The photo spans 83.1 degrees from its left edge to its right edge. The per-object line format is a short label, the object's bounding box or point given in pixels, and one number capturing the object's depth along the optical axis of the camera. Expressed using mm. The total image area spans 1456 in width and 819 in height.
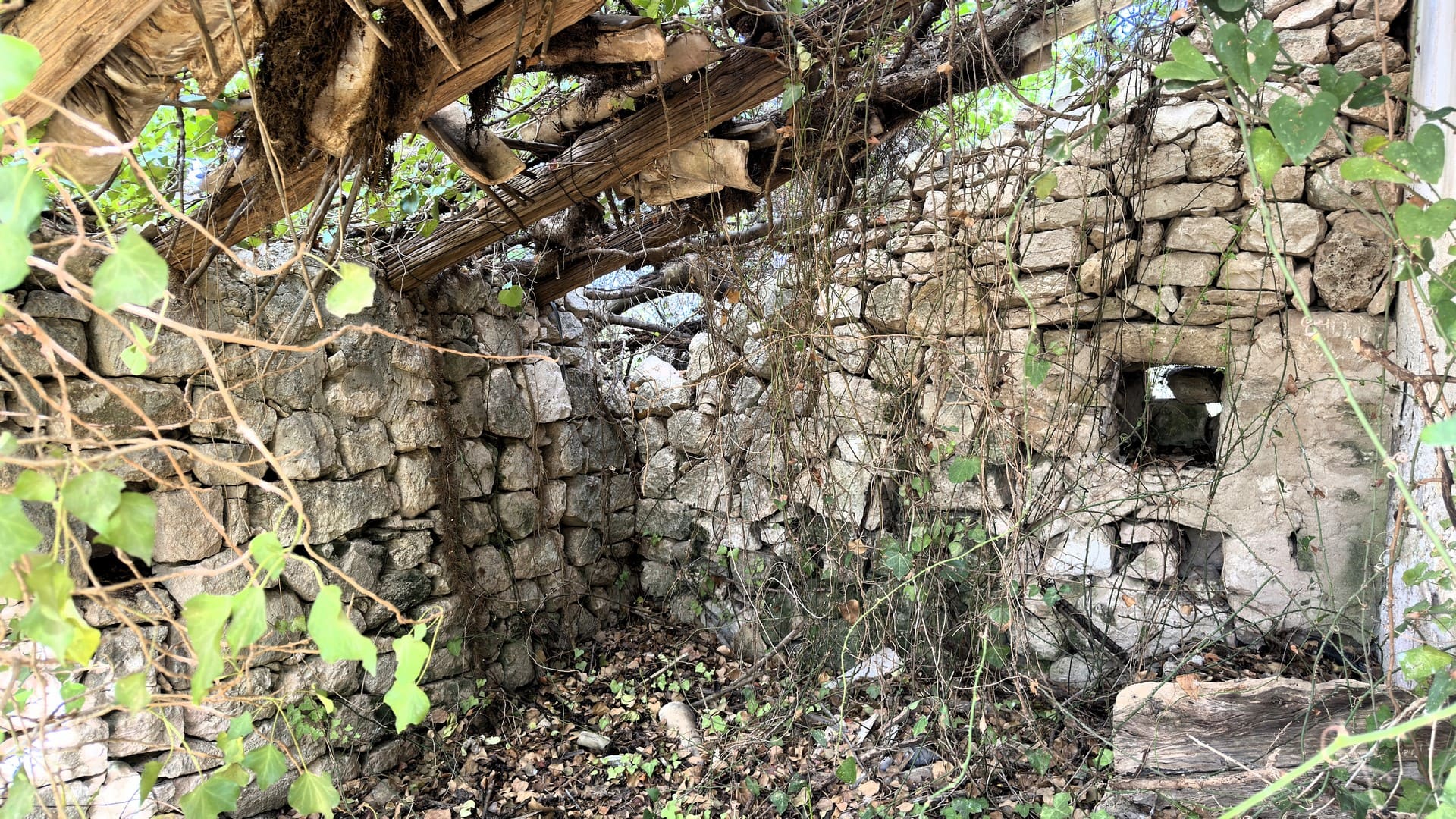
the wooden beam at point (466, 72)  1834
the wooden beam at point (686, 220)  2385
